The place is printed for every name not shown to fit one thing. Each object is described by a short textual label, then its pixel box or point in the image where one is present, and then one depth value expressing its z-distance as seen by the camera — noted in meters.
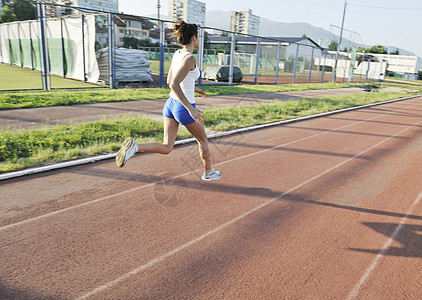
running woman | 3.87
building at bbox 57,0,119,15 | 131.01
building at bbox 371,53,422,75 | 76.50
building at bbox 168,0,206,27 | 197.88
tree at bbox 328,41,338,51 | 89.71
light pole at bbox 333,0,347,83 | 38.22
